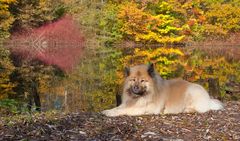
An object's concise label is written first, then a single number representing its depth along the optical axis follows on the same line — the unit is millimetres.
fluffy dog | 7473
